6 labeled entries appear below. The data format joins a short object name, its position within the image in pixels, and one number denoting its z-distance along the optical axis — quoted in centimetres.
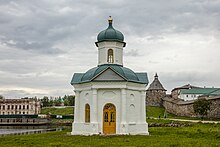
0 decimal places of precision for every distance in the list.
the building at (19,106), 9781
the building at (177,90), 9451
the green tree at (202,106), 5147
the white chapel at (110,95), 2778
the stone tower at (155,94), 8869
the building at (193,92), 8685
